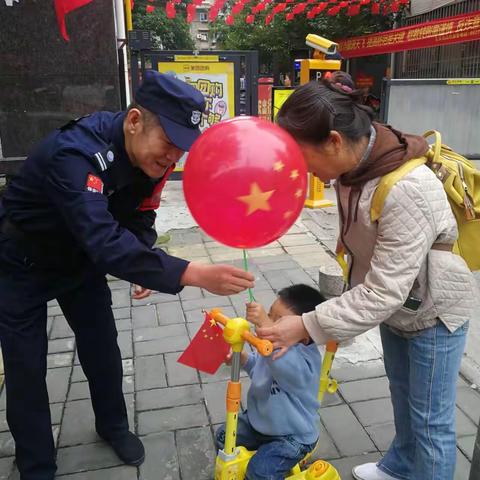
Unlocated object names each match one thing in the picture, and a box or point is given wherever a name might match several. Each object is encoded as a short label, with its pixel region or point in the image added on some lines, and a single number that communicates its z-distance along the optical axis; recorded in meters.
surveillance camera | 6.50
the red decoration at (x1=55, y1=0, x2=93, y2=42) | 4.71
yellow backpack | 1.68
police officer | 1.75
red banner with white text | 11.08
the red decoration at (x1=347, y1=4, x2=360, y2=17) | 14.45
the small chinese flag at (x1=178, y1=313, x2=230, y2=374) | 1.97
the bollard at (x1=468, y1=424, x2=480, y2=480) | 1.68
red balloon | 1.48
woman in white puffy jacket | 1.55
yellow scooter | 1.72
